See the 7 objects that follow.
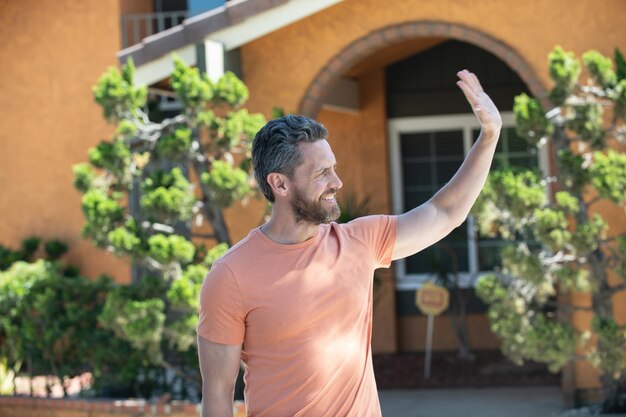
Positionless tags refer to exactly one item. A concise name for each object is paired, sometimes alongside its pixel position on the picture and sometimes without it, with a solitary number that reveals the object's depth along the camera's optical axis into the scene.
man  3.03
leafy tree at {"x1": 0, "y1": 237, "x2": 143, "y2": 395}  8.54
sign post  10.38
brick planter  7.92
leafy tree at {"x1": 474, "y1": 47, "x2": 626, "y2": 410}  7.68
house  9.34
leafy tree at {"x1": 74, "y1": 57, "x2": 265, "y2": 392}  7.86
